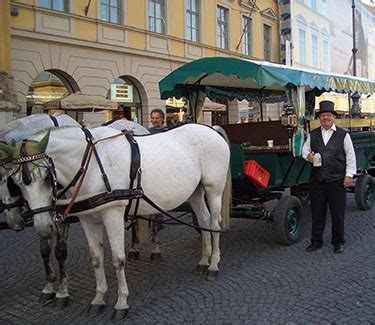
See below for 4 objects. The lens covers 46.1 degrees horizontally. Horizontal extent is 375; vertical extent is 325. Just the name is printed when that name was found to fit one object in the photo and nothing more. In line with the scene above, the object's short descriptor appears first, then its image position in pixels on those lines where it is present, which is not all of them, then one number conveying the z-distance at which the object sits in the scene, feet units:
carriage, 18.38
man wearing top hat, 17.38
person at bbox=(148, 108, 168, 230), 19.66
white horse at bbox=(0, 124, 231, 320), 10.27
